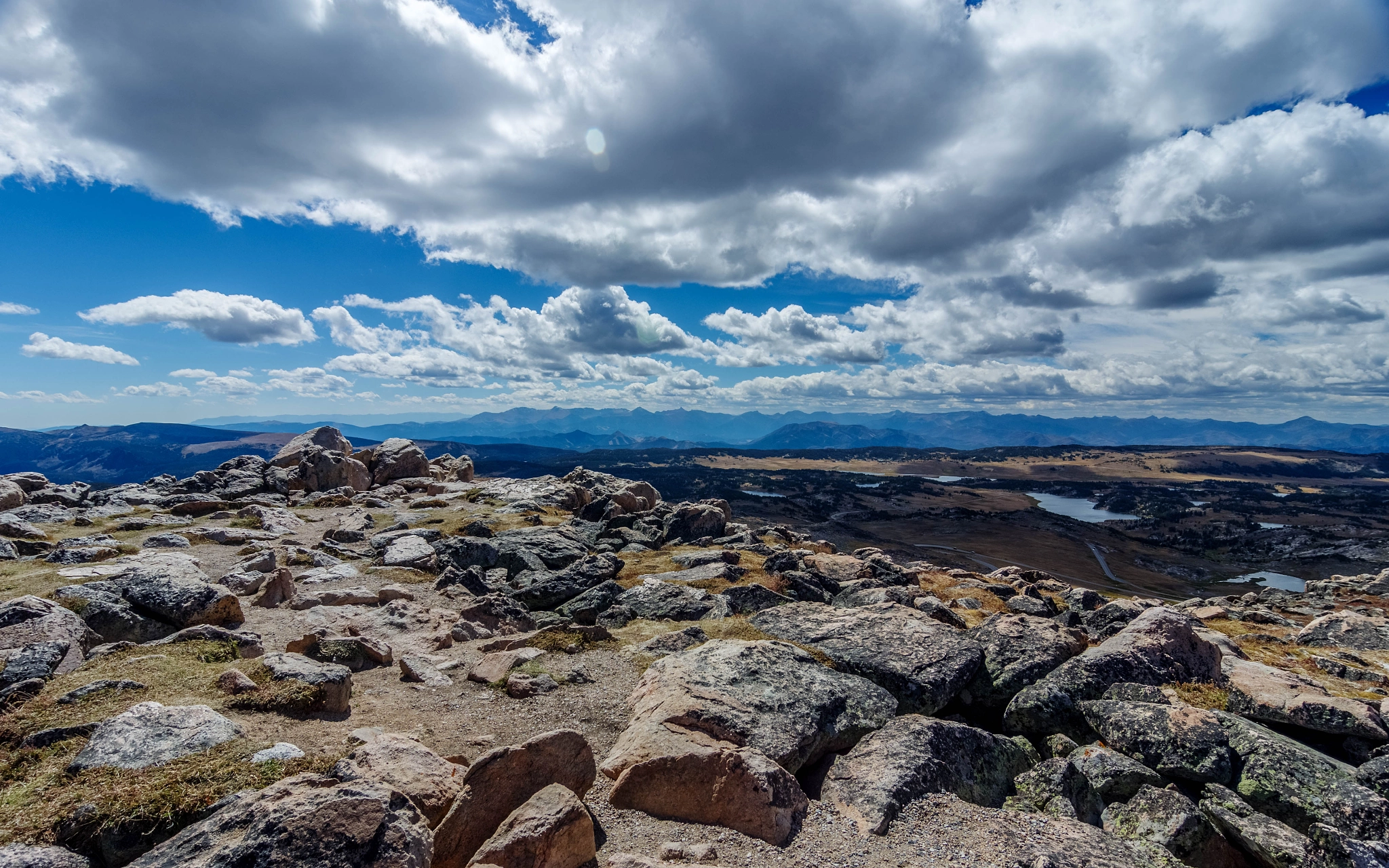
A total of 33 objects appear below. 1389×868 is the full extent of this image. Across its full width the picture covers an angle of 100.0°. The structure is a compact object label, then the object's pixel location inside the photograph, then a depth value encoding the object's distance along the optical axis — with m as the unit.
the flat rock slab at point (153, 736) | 10.14
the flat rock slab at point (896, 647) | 16.94
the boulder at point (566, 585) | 27.53
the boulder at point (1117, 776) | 13.12
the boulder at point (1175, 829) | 11.57
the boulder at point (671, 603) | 24.42
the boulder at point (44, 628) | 14.53
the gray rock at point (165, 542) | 32.91
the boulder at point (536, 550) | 33.56
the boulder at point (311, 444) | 66.75
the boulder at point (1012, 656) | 17.47
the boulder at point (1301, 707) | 14.28
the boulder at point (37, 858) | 7.76
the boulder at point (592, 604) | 25.12
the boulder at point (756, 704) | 13.10
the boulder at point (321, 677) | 13.74
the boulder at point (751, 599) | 24.81
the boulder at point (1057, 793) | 12.95
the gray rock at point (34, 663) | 12.99
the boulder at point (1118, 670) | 15.96
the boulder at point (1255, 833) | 11.02
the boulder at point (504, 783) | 9.30
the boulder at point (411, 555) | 32.09
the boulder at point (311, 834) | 7.23
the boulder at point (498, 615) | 24.05
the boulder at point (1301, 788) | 11.65
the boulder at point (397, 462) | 71.12
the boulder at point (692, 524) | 45.28
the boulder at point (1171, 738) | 13.21
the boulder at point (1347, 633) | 31.06
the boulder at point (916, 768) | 12.02
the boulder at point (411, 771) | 9.70
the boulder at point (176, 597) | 18.62
